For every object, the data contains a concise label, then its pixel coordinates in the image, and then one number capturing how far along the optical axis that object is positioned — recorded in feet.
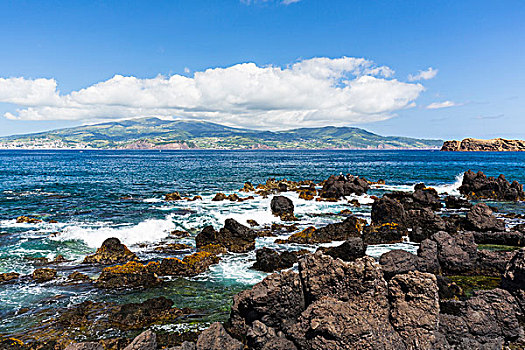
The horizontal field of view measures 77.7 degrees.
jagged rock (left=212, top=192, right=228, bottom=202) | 151.12
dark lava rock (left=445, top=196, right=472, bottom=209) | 133.59
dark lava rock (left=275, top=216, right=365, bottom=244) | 84.84
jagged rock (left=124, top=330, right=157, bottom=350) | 33.55
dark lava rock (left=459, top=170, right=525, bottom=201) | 150.61
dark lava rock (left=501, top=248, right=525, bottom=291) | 44.32
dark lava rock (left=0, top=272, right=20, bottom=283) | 60.80
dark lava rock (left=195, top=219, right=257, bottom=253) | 80.72
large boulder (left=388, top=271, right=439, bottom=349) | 33.86
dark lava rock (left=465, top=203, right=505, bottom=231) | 88.74
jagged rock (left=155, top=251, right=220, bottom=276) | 62.54
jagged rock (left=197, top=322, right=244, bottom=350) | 34.21
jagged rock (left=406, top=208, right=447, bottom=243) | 85.37
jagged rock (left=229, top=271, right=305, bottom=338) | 38.14
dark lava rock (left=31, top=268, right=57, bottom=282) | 61.00
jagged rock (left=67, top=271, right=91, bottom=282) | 60.66
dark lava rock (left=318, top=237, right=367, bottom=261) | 64.59
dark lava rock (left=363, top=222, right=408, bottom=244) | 83.82
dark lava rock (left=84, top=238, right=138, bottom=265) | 70.85
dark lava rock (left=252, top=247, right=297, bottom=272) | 64.90
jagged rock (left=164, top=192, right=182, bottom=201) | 153.89
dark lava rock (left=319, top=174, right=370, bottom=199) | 156.66
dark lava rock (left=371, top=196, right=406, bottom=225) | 94.53
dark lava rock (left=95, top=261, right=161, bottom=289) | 57.36
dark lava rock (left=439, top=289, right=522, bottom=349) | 35.60
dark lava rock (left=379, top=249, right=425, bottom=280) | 48.71
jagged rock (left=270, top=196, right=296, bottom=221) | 118.35
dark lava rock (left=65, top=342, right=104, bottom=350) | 32.71
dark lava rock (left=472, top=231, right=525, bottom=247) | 79.56
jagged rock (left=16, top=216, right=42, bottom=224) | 106.73
